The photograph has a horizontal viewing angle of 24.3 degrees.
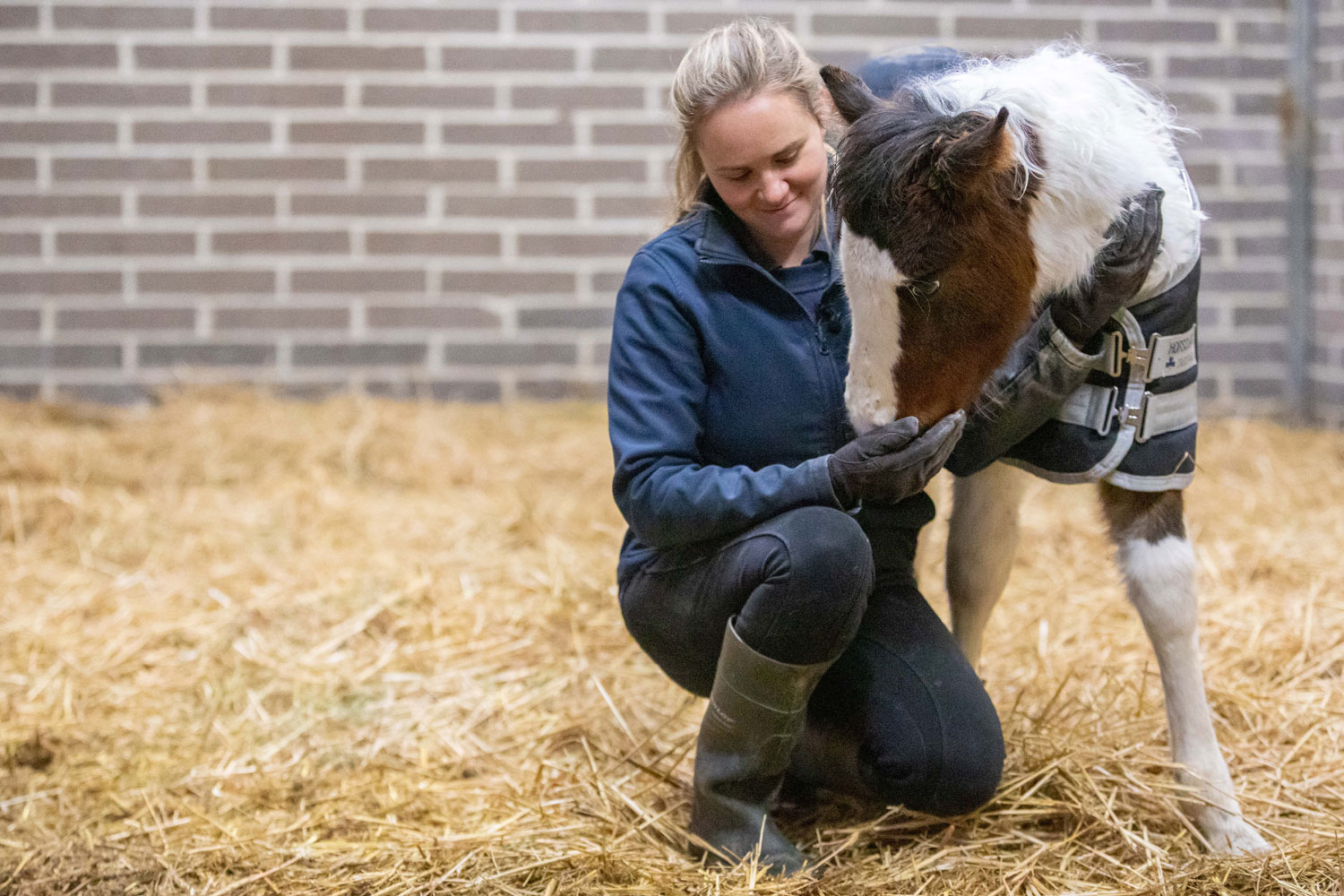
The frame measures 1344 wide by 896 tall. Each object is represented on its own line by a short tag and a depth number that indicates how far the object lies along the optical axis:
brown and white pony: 3.46
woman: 3.66
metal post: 6.32
